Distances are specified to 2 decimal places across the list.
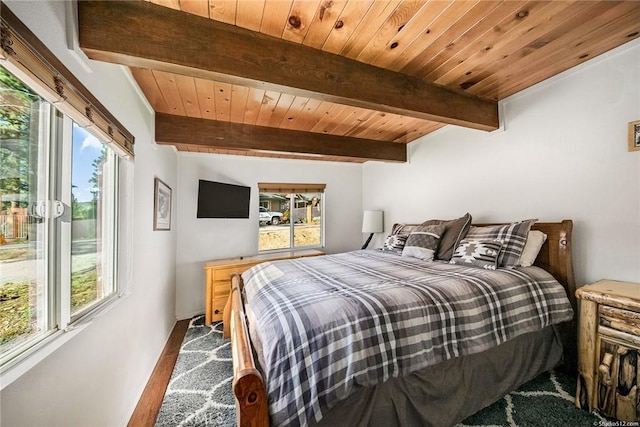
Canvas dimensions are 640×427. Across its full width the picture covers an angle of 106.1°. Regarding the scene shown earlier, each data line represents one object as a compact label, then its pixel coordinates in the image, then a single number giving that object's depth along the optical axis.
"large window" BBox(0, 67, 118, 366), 0.76
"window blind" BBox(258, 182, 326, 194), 3.83
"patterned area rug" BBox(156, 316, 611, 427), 1.44
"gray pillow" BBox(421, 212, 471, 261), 2.33
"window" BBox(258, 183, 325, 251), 3.92
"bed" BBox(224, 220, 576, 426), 0.99
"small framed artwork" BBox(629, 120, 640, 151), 1.61
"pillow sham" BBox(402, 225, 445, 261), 2.40
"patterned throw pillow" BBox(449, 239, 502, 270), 1.92
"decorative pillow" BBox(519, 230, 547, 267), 1.96
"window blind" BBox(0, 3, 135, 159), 0.67
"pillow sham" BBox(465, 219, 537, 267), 1.93
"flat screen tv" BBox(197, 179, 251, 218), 3.37
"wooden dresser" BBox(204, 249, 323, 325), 2.94
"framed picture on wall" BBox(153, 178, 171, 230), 2.20
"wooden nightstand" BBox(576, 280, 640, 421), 1.33
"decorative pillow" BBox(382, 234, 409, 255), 2.84
